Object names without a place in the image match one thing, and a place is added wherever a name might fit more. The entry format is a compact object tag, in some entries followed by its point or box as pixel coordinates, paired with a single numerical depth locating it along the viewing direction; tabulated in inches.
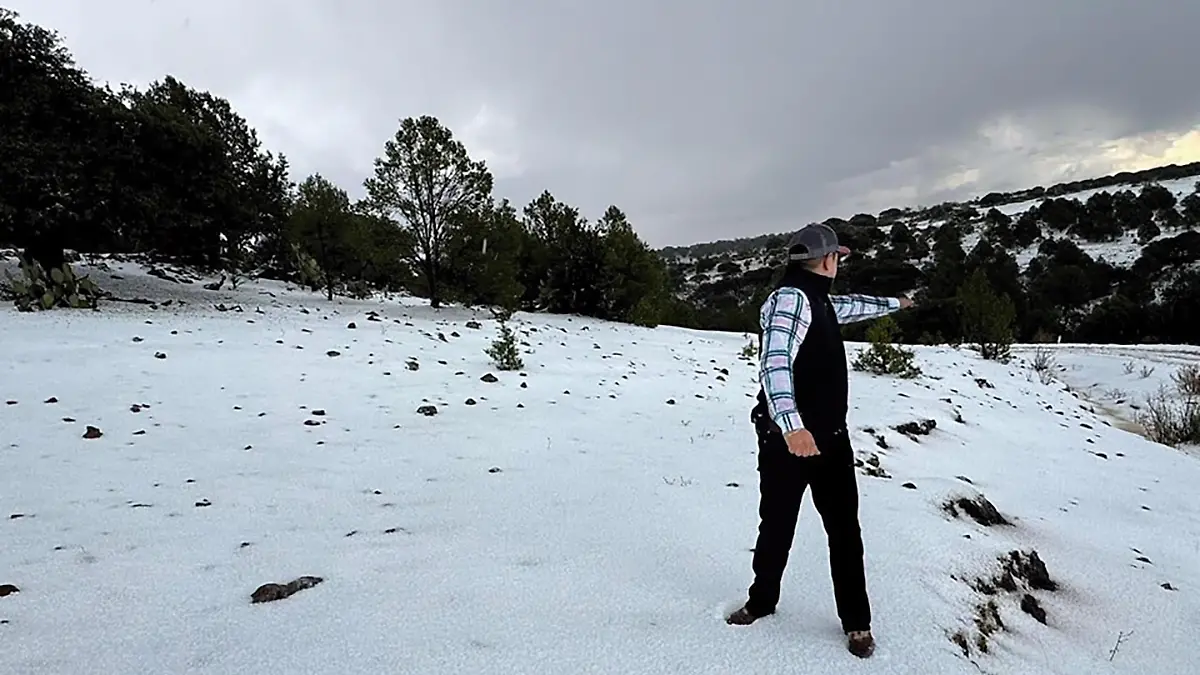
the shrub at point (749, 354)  504.4
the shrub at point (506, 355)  341.4
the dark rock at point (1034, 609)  118.5
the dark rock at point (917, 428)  256.5
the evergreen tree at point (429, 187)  621.3
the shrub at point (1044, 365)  585.0
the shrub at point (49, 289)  402.3
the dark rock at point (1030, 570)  132.6
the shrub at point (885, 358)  431.2
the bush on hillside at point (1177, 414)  339.3
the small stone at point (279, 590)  104.8
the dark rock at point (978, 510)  163.5
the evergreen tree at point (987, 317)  695.1
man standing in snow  94.9
